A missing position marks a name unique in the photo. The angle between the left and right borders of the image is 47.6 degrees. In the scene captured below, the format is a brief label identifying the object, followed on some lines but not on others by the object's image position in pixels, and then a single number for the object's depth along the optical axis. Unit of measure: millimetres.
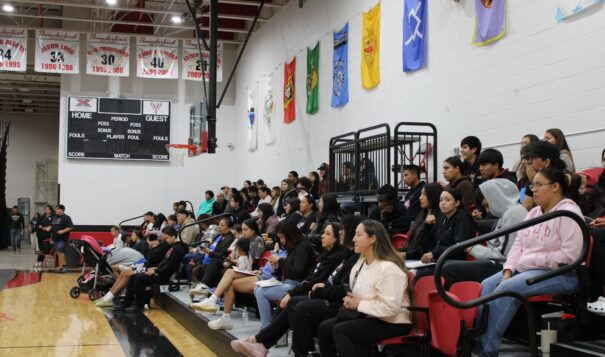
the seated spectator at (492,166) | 5793
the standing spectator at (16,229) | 24578
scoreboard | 17641
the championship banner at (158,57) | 16703
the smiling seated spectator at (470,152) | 6570
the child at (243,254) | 7562
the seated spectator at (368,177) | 8242
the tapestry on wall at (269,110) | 15148
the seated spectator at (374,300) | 4062
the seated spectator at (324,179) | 10430
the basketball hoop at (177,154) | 18094
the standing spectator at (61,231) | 16344
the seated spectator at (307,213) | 7727
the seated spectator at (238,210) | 11289
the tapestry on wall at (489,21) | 7023
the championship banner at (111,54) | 16672
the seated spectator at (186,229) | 12531
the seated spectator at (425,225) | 5406
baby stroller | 11254
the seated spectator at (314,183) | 10657
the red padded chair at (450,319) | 3766
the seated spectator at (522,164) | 5373
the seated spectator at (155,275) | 10000
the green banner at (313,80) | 12477
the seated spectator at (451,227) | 4906
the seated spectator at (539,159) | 4465
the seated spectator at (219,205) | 14633
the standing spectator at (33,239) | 24372
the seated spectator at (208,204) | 16172
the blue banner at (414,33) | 8688
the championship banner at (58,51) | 16125
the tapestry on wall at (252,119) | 16719
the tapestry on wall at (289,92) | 13750
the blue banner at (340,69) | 11164
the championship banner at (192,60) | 17094
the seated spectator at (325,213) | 7152
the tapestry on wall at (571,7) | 5800
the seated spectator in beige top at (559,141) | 5270
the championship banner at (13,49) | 15898
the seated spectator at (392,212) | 6395
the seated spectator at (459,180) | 5855
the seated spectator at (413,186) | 6682
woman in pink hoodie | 3598
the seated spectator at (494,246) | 4332
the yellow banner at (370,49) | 9969
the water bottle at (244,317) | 7037
